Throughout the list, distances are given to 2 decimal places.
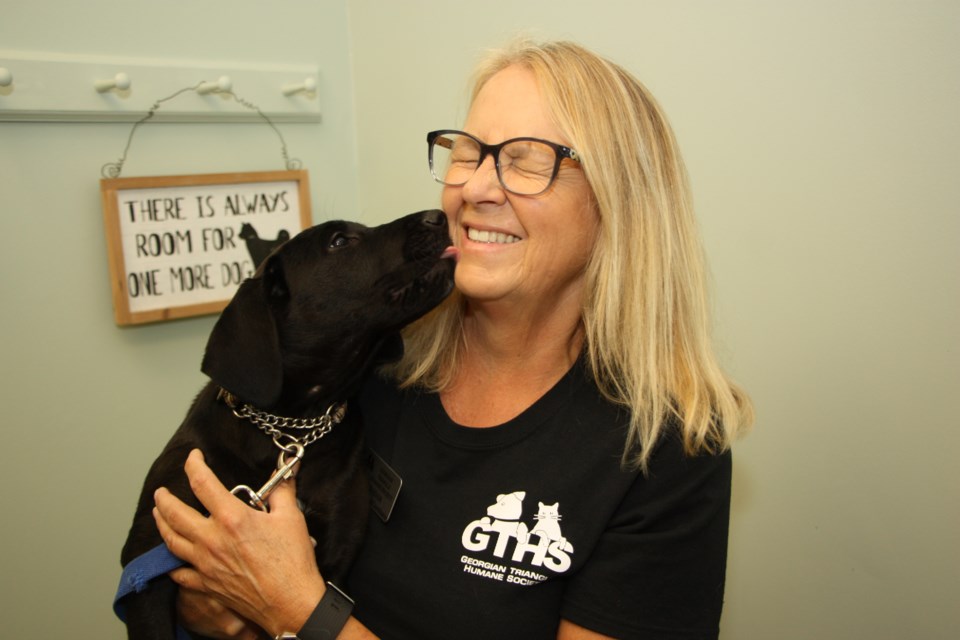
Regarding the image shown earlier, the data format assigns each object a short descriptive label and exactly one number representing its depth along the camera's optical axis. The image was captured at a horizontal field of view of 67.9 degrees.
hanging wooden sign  1.81
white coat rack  1.64
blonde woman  1.07
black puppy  1.21
